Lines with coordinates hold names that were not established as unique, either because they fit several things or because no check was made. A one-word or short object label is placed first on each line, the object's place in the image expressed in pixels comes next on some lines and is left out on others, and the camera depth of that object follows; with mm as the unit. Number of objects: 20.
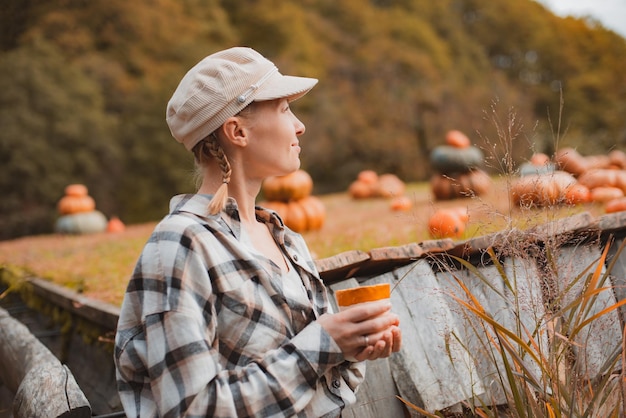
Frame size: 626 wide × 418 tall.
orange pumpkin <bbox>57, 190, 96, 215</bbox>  10211
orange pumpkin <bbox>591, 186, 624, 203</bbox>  5828
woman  1475
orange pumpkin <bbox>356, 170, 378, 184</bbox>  12145
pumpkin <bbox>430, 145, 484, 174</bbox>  9047
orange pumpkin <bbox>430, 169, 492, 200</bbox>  8625
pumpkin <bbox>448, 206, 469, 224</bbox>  5008
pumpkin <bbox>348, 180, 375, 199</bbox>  11875
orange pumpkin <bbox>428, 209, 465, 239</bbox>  4464
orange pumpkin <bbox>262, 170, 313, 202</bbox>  7078
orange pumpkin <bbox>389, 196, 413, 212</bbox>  7750
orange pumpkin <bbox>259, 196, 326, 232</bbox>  6910
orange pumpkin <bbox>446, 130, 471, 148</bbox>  9195
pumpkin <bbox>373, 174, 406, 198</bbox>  11078
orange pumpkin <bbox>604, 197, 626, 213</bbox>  4926
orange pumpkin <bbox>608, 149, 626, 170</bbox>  7959
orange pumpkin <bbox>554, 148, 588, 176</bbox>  7357
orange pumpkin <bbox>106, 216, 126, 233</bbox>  10039
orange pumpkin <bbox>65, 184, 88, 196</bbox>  10430
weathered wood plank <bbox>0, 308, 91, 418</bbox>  2312
